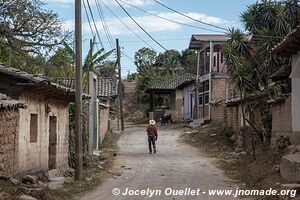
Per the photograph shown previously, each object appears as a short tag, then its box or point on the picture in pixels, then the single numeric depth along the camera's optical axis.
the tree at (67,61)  20.12
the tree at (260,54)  19.27
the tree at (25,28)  16.92
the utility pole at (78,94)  14.45
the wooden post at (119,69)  38.38
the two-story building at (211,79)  34.66
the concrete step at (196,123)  35.16
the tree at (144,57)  64.31
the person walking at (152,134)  23.22
